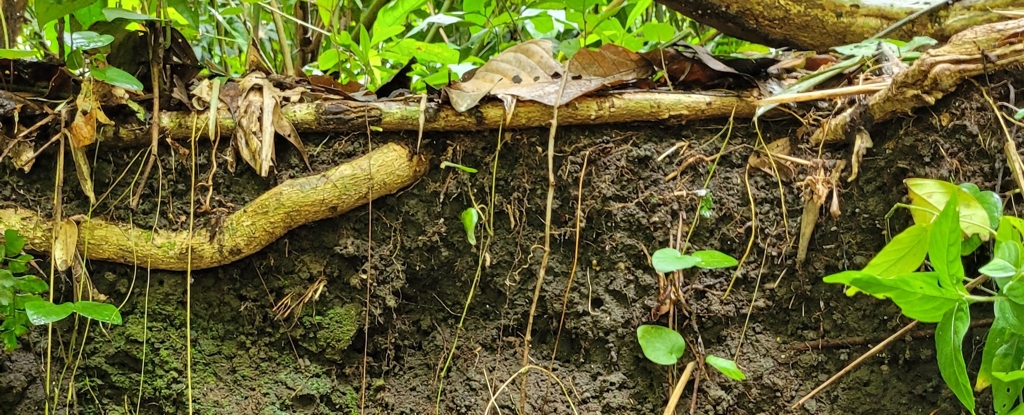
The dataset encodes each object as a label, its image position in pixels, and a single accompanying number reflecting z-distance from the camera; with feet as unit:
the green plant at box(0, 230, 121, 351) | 3.30
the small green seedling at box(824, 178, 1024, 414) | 2.44
